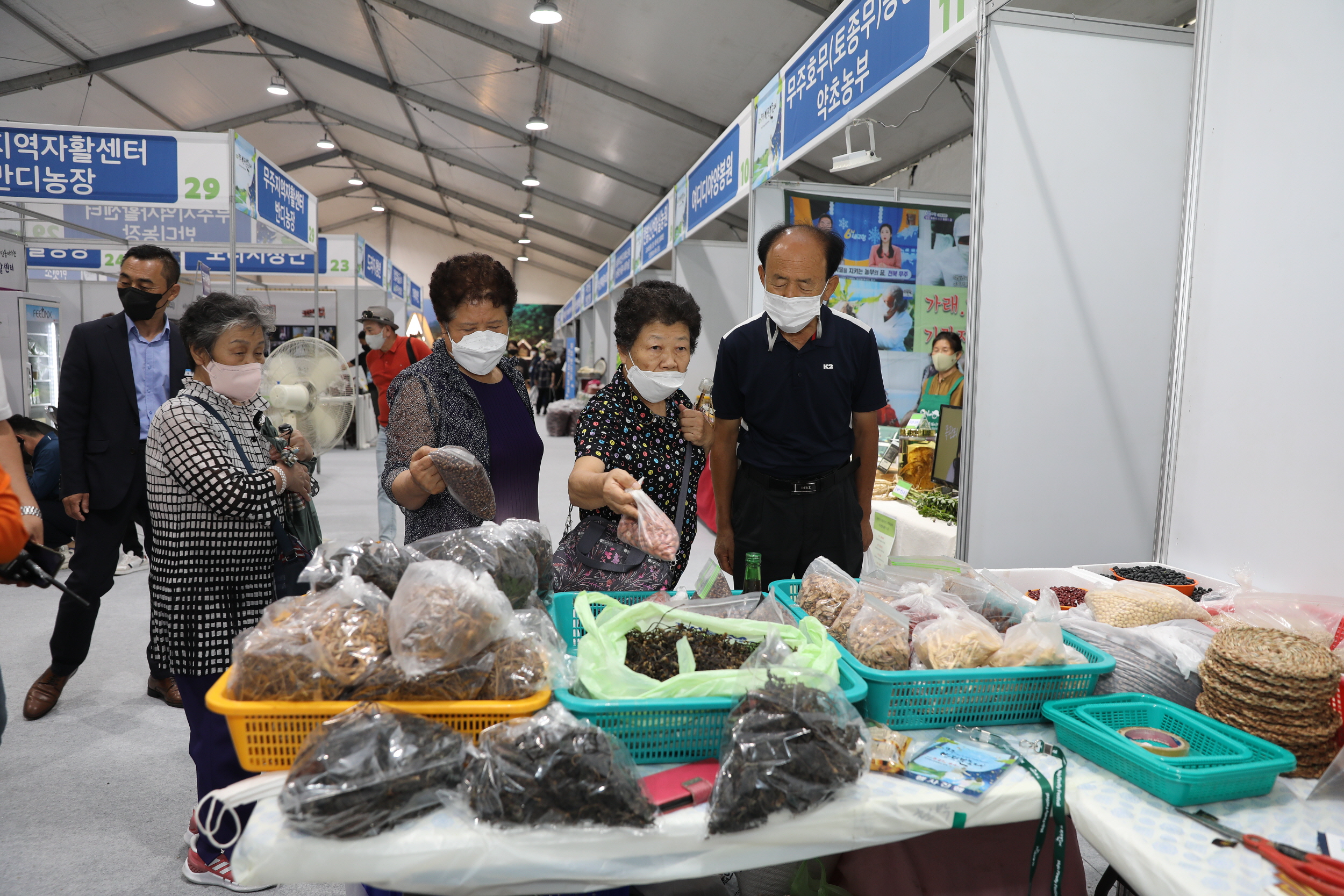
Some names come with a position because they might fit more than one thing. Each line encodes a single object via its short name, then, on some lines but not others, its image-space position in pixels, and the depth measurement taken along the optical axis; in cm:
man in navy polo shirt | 238
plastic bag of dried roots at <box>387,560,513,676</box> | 111
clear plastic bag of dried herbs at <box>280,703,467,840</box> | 100
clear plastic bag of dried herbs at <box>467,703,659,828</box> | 103
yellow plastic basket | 112
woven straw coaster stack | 124
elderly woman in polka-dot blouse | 191
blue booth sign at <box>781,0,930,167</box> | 285
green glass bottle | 185
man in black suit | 288
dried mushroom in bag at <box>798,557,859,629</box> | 158
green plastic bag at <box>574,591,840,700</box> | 121
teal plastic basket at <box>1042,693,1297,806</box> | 112
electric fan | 342
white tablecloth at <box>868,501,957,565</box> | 338
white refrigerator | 708
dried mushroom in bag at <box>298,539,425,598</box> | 128
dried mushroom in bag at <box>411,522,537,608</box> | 138
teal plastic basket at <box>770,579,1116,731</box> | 133
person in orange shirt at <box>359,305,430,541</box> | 551
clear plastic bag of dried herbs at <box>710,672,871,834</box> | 107
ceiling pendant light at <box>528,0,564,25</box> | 710
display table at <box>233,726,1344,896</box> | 100
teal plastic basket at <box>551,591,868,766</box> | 118
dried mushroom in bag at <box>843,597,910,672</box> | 137
